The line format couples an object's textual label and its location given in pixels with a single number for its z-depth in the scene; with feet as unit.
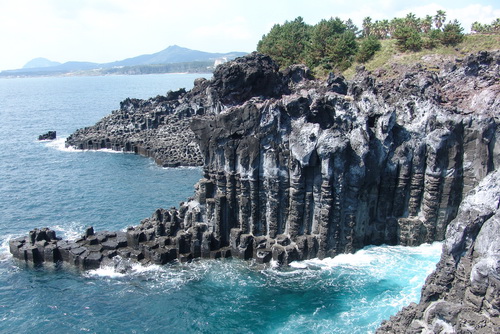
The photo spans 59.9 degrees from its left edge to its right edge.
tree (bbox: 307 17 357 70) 356.18
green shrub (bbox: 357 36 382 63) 346.54
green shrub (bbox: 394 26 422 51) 329.11
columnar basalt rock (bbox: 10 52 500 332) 134.21
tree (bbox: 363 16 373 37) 433.19
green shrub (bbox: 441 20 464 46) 323.78
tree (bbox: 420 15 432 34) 373.81
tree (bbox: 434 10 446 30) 368.68
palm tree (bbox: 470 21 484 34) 364.85
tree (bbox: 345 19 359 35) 444.96
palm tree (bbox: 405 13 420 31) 376.80
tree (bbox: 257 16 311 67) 396.37
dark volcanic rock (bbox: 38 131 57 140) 366.43
